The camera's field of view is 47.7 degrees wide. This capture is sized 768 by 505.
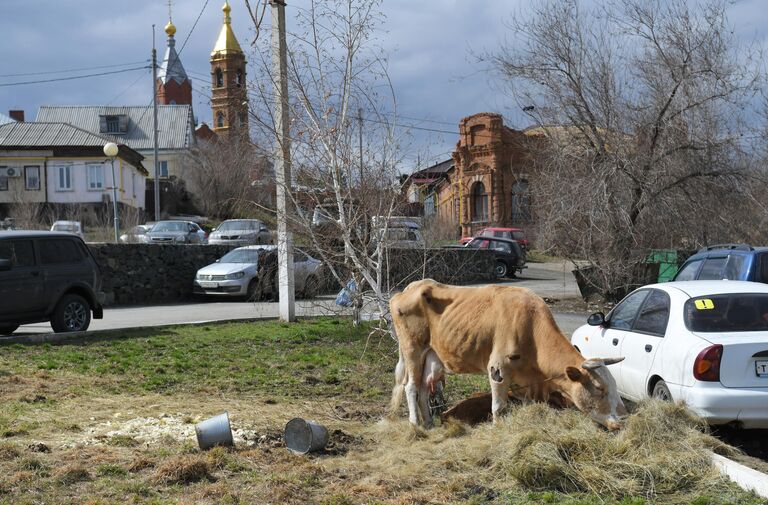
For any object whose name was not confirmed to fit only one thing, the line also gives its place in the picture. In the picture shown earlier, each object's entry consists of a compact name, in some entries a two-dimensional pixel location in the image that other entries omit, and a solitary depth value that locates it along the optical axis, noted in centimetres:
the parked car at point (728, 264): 1348
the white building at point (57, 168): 6122
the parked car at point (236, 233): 3534
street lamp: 3033
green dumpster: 2203
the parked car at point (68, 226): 3816
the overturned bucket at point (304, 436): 713
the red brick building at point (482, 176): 5244
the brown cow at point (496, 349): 712
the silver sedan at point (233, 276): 2458
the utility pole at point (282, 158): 1402
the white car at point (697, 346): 770
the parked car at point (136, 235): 3799
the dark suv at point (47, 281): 1494
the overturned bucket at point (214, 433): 713
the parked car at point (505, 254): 3641
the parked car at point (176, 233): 3878
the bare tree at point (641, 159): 2145
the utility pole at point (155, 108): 4812
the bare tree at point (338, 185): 1300
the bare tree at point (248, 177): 1484
